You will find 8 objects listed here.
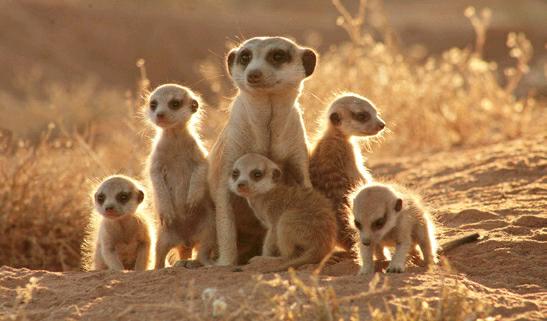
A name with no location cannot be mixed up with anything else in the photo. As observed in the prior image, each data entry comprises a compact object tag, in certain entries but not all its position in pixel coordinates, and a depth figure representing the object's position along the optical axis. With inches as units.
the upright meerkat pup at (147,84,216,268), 427.5
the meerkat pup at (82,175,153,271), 421.4
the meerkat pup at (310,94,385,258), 417.4
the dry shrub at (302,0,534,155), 755.4
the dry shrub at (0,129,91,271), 556.7
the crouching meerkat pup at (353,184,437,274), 357.1
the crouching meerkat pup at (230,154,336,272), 383.9
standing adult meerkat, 412.2
